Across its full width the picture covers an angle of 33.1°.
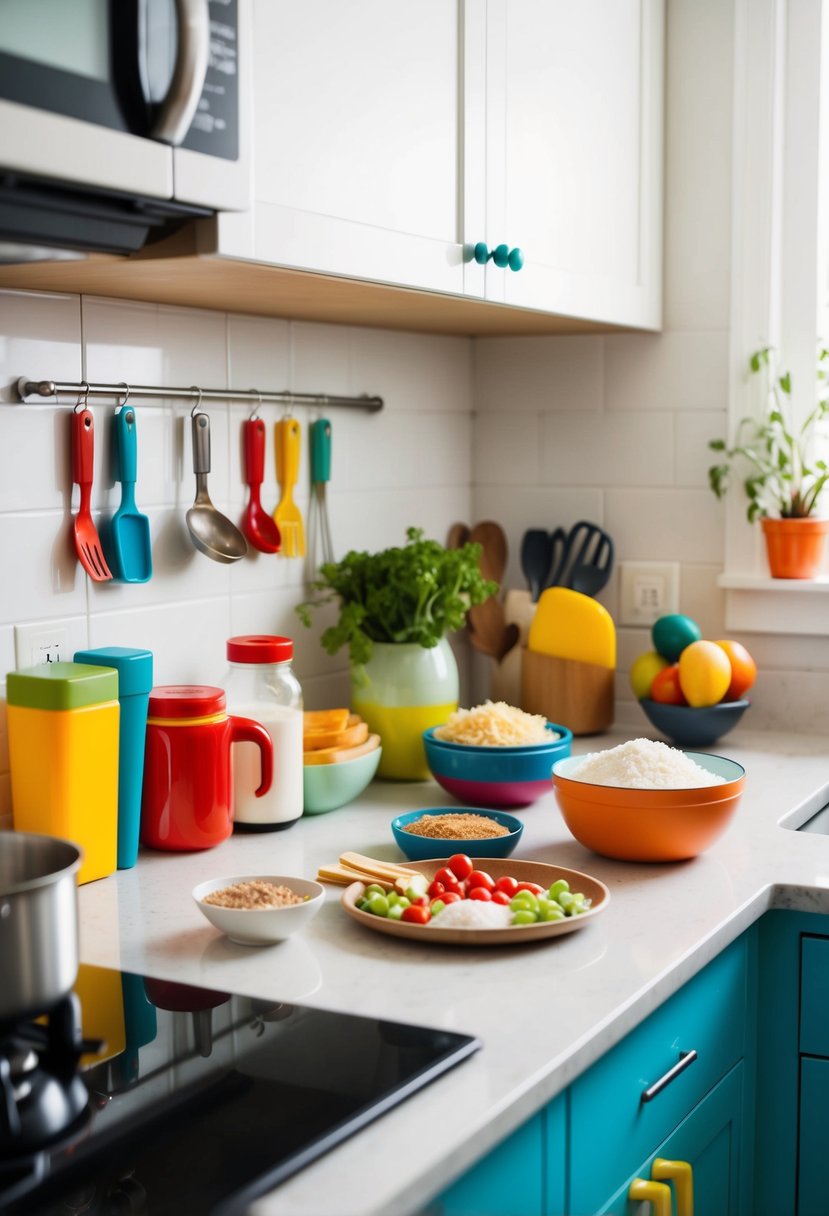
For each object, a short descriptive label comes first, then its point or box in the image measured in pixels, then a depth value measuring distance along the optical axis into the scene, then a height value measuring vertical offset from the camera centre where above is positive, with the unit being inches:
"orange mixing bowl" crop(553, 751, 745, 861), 62.3 -15.0
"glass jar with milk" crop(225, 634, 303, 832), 68.1 -11.3
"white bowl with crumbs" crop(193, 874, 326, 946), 51.6 -15.7
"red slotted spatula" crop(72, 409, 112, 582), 64.6 +0.1
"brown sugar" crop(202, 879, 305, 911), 52.9 -15.6
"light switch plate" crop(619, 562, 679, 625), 96.0 -7.3
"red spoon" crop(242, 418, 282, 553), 76.8 -1.0
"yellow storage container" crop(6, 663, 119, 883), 58.0 -10.9
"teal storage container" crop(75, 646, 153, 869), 62.1 -10.7
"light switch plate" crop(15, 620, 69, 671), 63.0 -7.0
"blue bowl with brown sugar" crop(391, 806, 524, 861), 62.4 -16.0
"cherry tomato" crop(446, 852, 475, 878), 59.4 -16.1
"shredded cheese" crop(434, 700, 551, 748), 74.2 -13.0
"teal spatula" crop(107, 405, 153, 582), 67.1 -1.5
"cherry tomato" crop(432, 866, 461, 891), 57.2 -16.2
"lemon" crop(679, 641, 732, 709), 85.0 -11.5
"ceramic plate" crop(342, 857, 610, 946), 52.2 -16.6
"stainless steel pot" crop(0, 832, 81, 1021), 38.7 -12.7
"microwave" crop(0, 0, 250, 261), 42.2 +12.0
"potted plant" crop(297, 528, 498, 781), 78.7 -8.2
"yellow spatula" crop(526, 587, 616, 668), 90.4 -9.3
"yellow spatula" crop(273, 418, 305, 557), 79.8 +0.4
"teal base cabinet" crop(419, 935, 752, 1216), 43.6 -22.6
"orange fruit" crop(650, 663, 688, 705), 87.1 -12.7
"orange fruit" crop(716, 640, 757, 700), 86.8 -11.6
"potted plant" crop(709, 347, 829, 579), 90.0 +0.8
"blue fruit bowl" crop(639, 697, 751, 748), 85.7 -14.5
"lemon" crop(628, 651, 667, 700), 89.5 -11.9
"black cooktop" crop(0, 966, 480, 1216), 36.9 -17.9
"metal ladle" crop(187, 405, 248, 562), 71.9 -1.8
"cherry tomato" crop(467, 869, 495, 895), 57.1 -16.1
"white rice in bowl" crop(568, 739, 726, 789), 63.9 -13.2
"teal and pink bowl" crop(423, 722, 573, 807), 73.2 -14.9
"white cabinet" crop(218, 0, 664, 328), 56.7 +16.6
